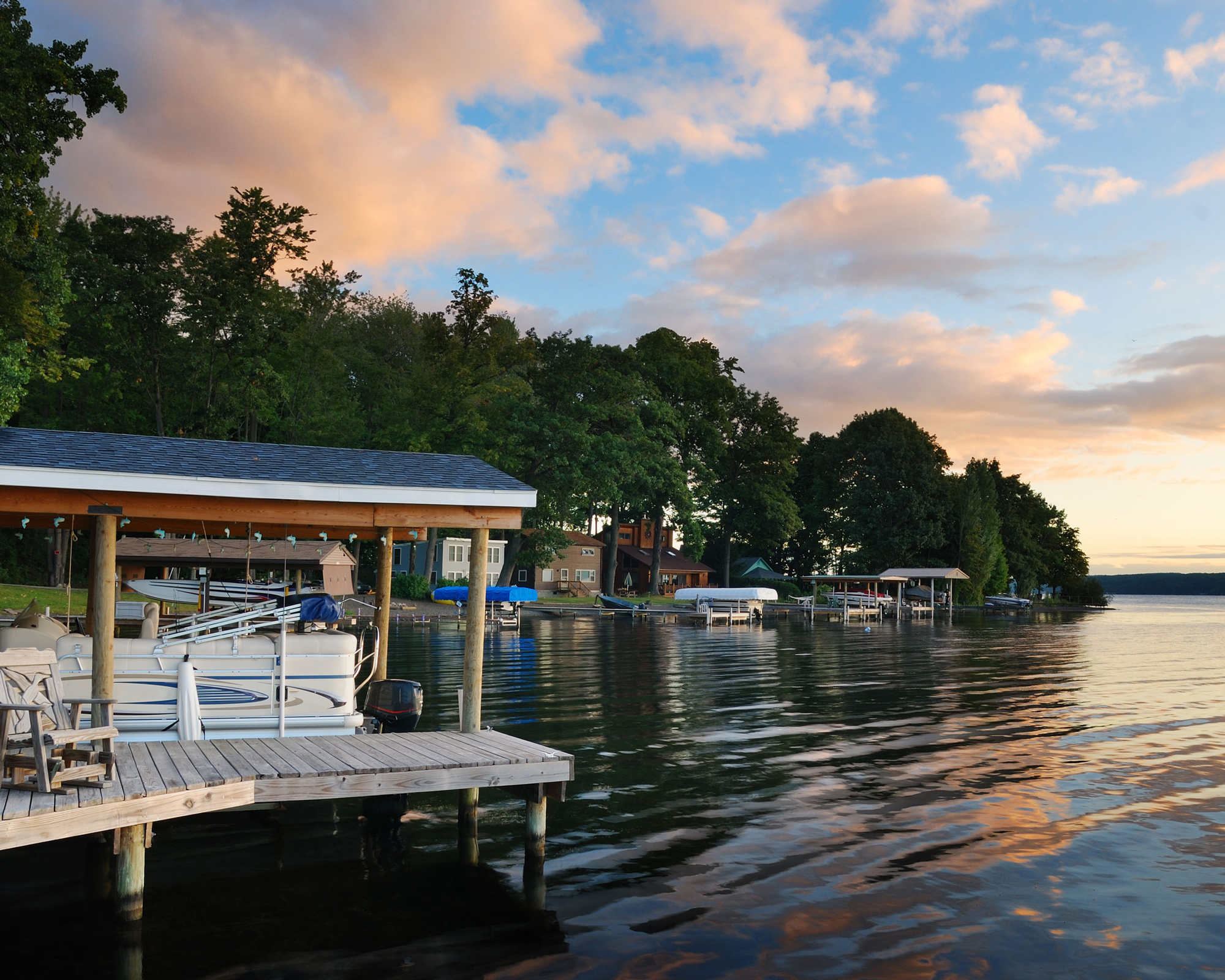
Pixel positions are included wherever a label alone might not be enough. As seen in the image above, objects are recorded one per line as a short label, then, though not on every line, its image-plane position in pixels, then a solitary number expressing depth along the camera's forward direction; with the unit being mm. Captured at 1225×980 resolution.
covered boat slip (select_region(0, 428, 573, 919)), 7785
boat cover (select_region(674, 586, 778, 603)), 60625
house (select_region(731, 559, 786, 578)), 93438
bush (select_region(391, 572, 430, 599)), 58219
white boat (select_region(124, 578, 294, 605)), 25250
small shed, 26281
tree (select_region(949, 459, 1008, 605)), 84000
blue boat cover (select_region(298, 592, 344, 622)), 11211
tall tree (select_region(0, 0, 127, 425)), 24016
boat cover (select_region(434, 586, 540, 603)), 47969
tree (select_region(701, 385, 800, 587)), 82500
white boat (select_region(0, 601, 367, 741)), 10641
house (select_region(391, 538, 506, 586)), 75062
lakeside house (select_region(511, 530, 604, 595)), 89125
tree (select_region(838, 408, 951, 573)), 83188
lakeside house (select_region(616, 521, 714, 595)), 97438
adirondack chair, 7176
